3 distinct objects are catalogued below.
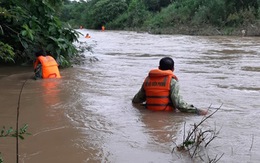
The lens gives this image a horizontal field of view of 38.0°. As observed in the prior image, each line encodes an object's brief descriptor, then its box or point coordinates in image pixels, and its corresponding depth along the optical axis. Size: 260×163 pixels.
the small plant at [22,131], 1.94
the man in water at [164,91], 5.56
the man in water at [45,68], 8.53
